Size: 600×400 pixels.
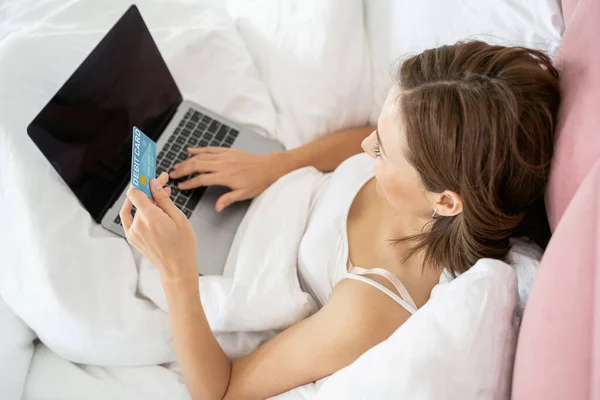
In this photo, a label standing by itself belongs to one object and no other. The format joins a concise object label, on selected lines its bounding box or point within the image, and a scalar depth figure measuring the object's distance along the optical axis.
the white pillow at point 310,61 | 1.17
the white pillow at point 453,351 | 0.64
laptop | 0.94
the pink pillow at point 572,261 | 0.51
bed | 0.92
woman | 0.68
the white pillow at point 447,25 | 0.96
